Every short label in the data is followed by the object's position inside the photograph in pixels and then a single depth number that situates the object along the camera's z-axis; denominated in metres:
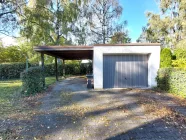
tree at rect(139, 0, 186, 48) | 14.04
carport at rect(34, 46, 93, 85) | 7.18
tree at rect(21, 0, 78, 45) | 14.28
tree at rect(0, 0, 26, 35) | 13.17
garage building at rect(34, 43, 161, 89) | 7.77
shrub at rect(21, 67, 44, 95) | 6.35
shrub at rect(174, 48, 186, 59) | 9.69
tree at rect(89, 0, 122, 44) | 18.30
